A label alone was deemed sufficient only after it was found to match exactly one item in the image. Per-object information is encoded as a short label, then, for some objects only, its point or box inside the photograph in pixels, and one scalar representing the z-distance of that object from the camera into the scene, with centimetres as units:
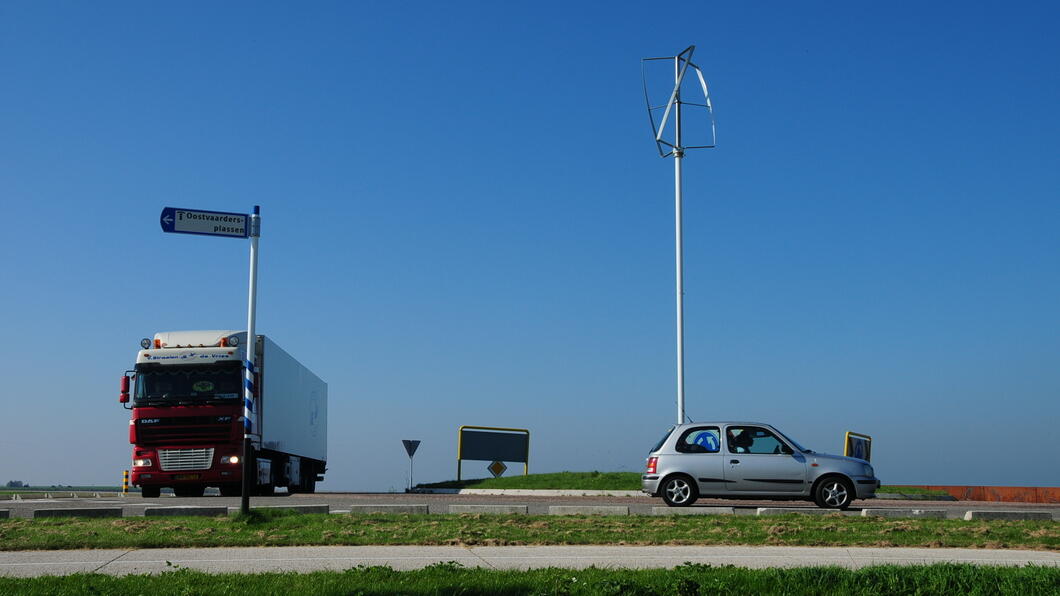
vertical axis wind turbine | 2795
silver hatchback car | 1925
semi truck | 2372
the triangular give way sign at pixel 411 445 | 3206
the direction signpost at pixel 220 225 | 1708
